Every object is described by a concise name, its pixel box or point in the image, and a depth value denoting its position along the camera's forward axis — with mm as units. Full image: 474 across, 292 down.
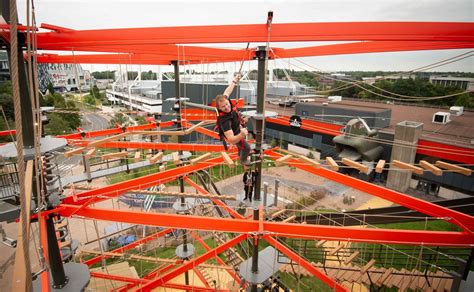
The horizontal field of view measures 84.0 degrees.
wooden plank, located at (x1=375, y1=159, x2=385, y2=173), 3504
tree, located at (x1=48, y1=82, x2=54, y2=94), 25938
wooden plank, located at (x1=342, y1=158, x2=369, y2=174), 3452
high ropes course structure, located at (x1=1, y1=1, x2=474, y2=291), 2779
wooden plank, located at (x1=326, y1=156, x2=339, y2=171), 3497
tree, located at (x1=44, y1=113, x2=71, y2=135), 18688
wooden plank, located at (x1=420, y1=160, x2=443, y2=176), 3379
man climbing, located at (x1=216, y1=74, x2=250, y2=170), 3992
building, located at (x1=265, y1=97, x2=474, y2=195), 12773
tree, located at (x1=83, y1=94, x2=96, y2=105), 31344
